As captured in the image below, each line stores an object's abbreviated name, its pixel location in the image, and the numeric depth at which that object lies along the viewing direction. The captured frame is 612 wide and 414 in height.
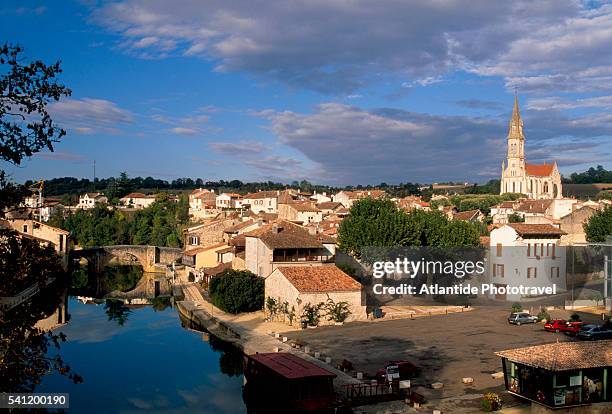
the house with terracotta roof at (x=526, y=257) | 56.69
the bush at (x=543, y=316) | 44.94
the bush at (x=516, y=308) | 48.39
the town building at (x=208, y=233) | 92.56
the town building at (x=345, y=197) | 144.41
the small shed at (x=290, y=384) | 25.61
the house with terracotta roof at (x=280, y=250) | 51.06
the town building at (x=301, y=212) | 107.55
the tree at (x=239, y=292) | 49.47
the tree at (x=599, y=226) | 64.94
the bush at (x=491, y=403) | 24.41
